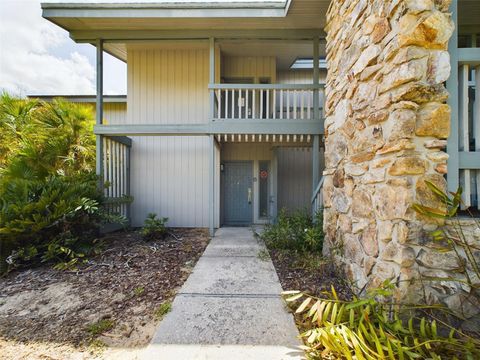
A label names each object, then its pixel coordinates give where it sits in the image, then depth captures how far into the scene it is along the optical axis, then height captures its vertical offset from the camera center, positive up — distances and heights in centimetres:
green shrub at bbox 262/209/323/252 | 386 -95
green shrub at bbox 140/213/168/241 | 503 -107
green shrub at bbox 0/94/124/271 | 363 -6
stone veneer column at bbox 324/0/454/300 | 190 +47
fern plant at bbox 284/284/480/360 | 162 -120
